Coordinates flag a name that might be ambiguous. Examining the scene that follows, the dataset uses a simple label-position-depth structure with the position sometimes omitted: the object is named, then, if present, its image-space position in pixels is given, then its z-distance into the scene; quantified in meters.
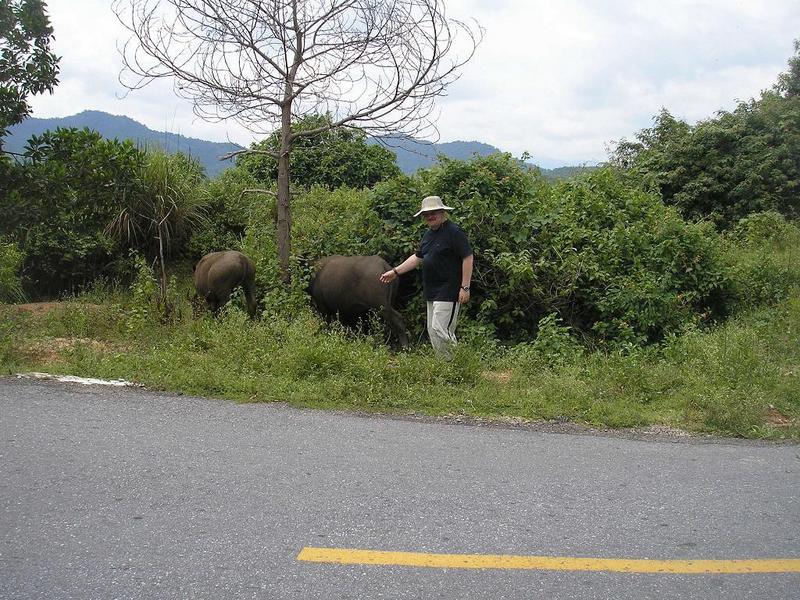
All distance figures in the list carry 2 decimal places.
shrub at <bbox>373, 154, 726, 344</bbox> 9.70
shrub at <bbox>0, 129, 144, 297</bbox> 9.15
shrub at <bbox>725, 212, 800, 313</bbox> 10.87
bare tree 9.16
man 7.96
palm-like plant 13.06
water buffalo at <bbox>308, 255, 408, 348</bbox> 9.45
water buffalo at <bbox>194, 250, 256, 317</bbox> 10.23
